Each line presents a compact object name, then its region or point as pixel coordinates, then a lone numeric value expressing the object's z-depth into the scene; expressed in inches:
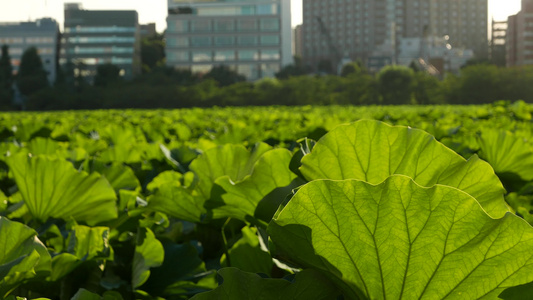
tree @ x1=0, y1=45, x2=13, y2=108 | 6049.6
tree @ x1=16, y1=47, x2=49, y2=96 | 6798.4
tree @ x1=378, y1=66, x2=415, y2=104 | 4930.4
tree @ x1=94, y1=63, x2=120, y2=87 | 6412.7
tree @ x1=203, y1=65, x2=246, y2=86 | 6802.4
